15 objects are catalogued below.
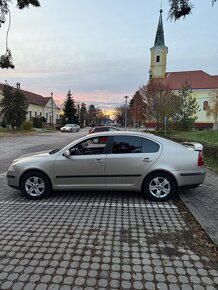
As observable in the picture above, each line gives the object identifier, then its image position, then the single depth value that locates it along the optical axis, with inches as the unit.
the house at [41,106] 2859.3
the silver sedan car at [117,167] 251.0
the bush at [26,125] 1669.2
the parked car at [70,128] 2051.4
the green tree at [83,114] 3787.9
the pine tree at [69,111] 2810.0
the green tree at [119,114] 4197.8
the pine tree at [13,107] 1525.6
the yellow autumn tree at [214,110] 1994.1
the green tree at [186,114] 1445.6
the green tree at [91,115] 4293.8
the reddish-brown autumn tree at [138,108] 1902.1
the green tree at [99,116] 4641.5
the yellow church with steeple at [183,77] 2876.5
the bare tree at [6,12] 210.8
